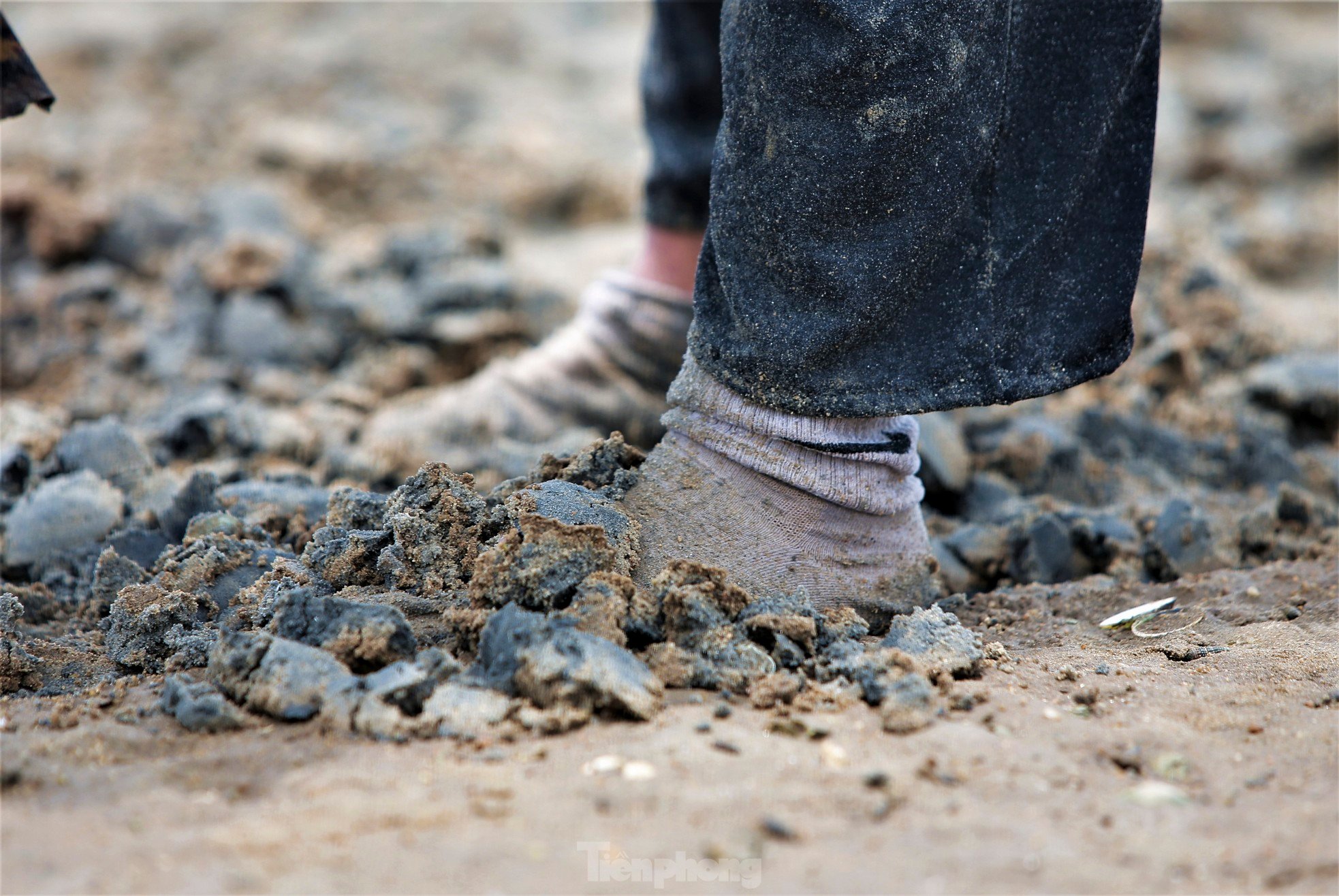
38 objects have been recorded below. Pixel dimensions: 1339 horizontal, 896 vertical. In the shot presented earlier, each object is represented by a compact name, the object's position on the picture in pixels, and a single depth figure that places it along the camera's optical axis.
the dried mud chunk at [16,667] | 2.30
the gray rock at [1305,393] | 2.69
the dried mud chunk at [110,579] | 2.38
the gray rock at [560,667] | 2.25
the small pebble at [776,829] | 2.19
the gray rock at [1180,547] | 2.46
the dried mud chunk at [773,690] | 2.26
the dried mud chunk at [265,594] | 2.31
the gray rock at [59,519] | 2.44
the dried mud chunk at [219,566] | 2.35
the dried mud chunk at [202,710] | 2.25
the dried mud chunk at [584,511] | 2.32
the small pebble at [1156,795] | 2.22
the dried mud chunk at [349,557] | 2.33
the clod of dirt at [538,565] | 2.29
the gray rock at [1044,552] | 2.46
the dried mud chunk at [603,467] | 2.36
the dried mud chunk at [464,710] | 2.24
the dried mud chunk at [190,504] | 2.43
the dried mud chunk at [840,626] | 2.31
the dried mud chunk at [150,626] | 2.31
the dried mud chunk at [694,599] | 2.29
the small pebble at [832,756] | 2.23
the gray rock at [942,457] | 2.53
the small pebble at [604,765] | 2.22
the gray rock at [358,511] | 2.36
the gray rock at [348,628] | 2.27
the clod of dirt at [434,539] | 2.33
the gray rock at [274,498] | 2.43
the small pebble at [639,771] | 2.22
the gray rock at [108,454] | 2.49
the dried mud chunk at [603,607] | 2.27
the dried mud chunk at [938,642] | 2.29
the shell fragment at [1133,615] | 2.39
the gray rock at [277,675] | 2.25
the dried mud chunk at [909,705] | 2.25
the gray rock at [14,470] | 2.50
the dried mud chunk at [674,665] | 2.28
